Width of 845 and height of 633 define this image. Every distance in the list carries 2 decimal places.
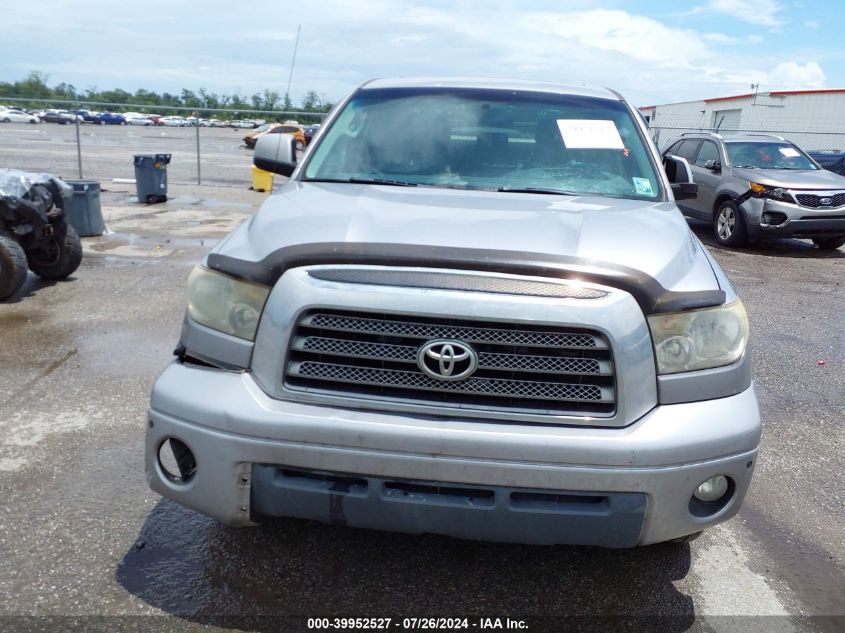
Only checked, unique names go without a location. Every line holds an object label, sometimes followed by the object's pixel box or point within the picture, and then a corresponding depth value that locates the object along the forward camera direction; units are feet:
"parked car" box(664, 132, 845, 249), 36.27
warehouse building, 114.73
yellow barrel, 54.75
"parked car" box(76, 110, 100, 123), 110.28
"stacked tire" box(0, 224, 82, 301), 23.88
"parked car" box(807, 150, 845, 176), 62.03
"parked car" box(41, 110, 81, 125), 130.46
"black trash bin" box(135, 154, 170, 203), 43.70
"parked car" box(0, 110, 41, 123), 157.31
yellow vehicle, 90.66
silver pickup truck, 7.61
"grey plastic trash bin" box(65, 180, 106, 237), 32.19
